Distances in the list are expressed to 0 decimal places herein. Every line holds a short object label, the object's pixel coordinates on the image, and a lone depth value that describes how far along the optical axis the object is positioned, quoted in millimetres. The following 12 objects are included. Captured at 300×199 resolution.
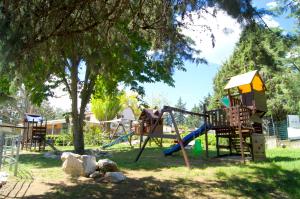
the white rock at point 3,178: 5320
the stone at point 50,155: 10466
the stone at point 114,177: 5989
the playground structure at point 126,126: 16089
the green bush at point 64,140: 19168
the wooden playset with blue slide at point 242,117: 8912
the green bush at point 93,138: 19026
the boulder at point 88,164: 6374
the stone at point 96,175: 6230
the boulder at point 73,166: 6483
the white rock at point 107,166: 6551
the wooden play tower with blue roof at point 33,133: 13918
